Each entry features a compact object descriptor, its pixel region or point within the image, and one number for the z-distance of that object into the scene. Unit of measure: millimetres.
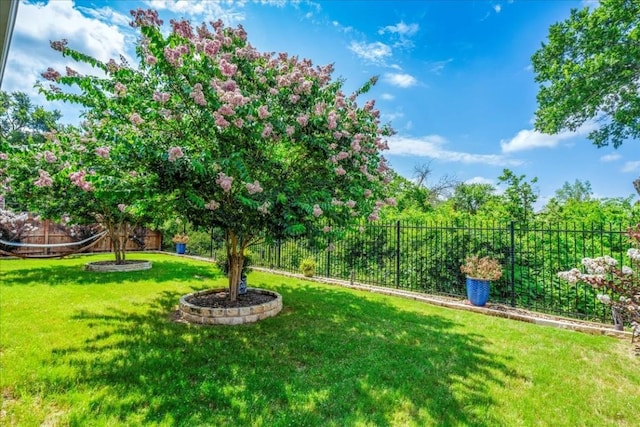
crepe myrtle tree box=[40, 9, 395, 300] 3742
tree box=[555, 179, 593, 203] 44622
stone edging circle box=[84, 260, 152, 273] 8852
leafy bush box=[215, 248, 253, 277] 6008
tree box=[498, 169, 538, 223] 9734
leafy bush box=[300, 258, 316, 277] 8961
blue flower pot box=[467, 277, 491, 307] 5949
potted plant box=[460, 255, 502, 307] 5918
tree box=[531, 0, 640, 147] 9211
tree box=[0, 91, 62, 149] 25534
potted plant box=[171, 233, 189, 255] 14320
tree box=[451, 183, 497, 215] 16047
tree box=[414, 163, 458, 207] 19147
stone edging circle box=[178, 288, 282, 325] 4609
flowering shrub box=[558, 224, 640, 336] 3707
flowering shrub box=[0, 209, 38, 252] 10883
